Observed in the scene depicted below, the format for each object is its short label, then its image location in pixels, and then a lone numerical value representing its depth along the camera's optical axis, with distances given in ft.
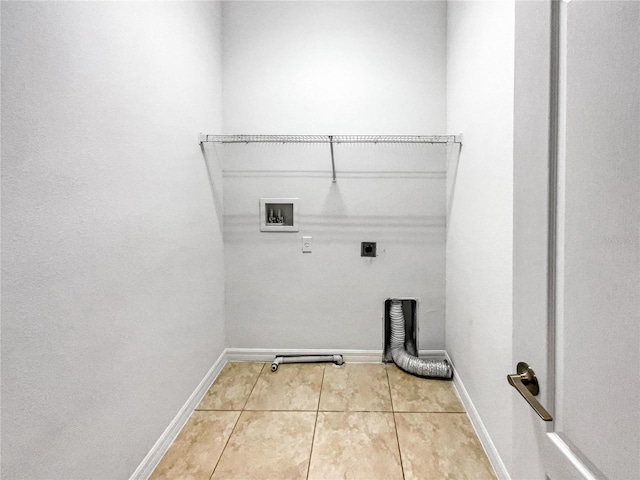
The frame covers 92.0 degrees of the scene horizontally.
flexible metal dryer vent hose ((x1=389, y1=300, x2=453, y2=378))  6.51
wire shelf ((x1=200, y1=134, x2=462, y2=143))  6.17
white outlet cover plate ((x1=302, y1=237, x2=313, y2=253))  7.28
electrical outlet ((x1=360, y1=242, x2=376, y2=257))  7.23
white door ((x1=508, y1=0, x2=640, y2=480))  1.36
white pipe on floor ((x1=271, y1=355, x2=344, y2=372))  7.20
